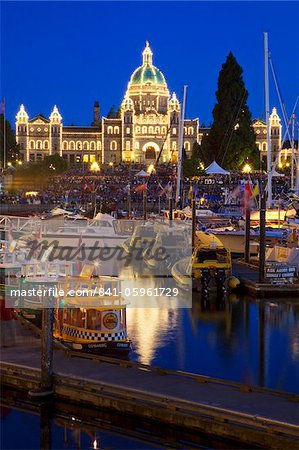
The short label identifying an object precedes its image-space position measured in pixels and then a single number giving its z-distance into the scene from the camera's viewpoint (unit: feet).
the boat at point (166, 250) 112.06
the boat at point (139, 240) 125.49
